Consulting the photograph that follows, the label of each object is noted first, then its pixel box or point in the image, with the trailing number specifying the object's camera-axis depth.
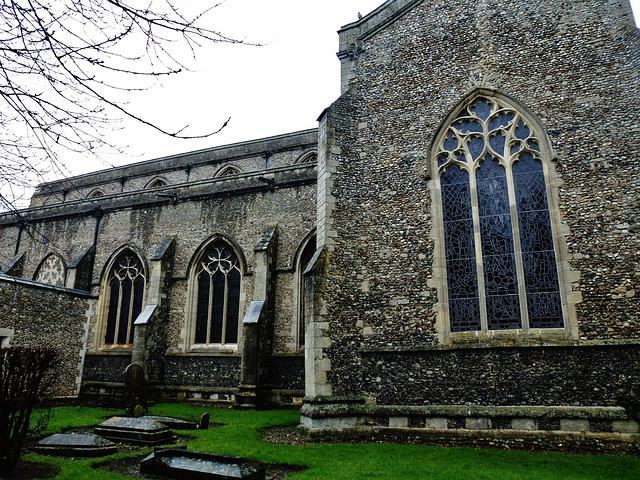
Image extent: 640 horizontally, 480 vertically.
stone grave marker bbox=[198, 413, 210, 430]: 9.87
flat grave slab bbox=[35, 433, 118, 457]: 7.20
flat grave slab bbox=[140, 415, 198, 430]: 9.69
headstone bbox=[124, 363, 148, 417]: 11.48
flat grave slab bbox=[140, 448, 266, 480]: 5.60
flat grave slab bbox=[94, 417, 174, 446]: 8.20
